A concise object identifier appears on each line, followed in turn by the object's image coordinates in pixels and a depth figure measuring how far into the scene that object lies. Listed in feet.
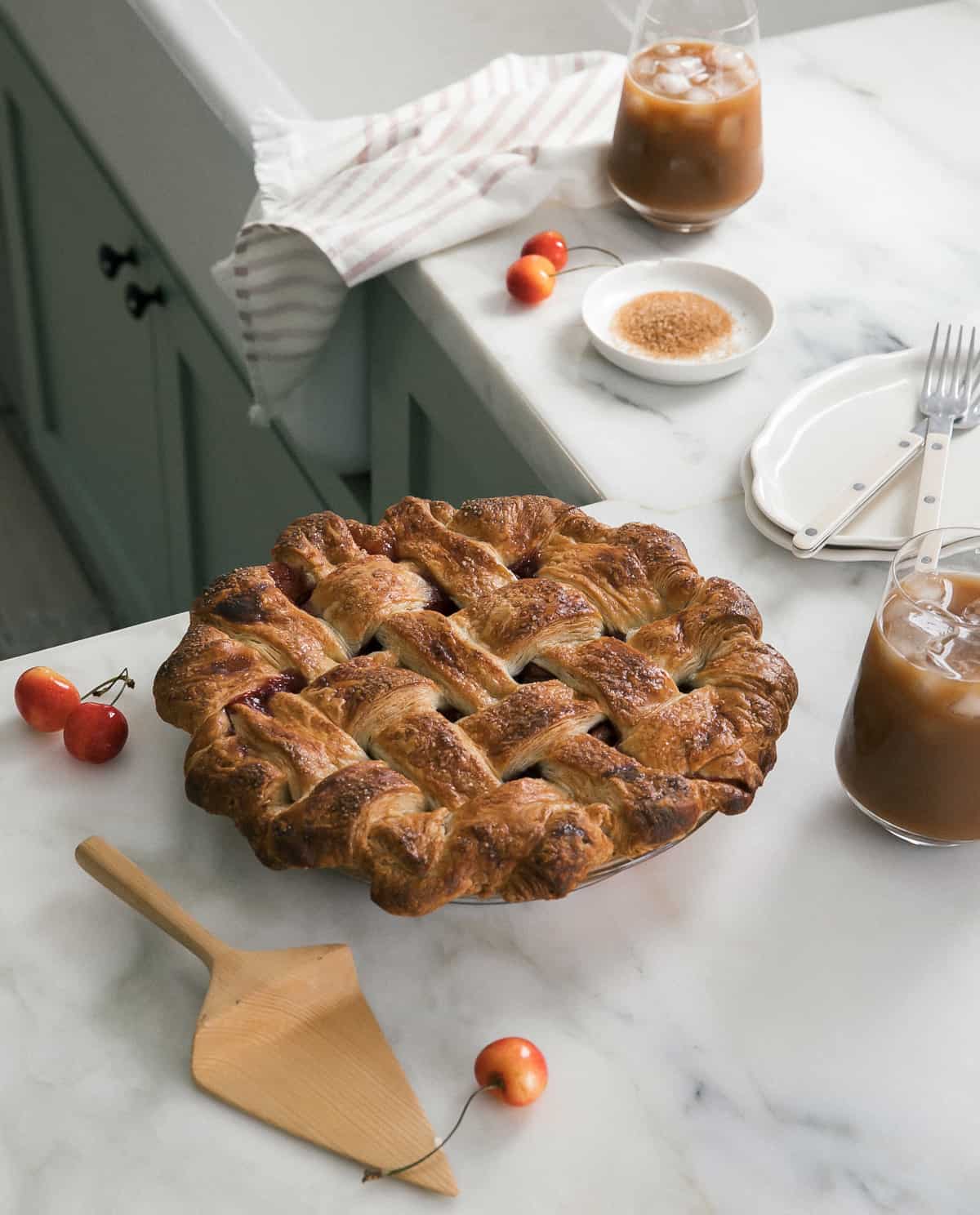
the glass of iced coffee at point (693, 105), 4.08
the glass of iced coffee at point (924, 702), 2.42
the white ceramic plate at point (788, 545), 3.30
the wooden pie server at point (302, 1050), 2.15
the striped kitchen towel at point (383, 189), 4.25
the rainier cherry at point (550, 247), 4.17
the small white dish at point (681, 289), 3.77
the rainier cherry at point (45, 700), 2.78
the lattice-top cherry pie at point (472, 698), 2.32
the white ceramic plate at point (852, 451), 3.39
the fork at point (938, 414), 3.32
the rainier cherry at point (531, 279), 4.05
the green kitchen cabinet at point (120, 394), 5.94
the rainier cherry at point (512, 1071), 2.19
